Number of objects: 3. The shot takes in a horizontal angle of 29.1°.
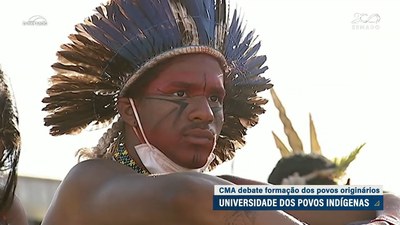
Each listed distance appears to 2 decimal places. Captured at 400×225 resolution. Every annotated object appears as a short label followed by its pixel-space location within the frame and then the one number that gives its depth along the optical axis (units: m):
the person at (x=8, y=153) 2.30
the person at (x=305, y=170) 2.05
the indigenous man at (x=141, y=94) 1.82
